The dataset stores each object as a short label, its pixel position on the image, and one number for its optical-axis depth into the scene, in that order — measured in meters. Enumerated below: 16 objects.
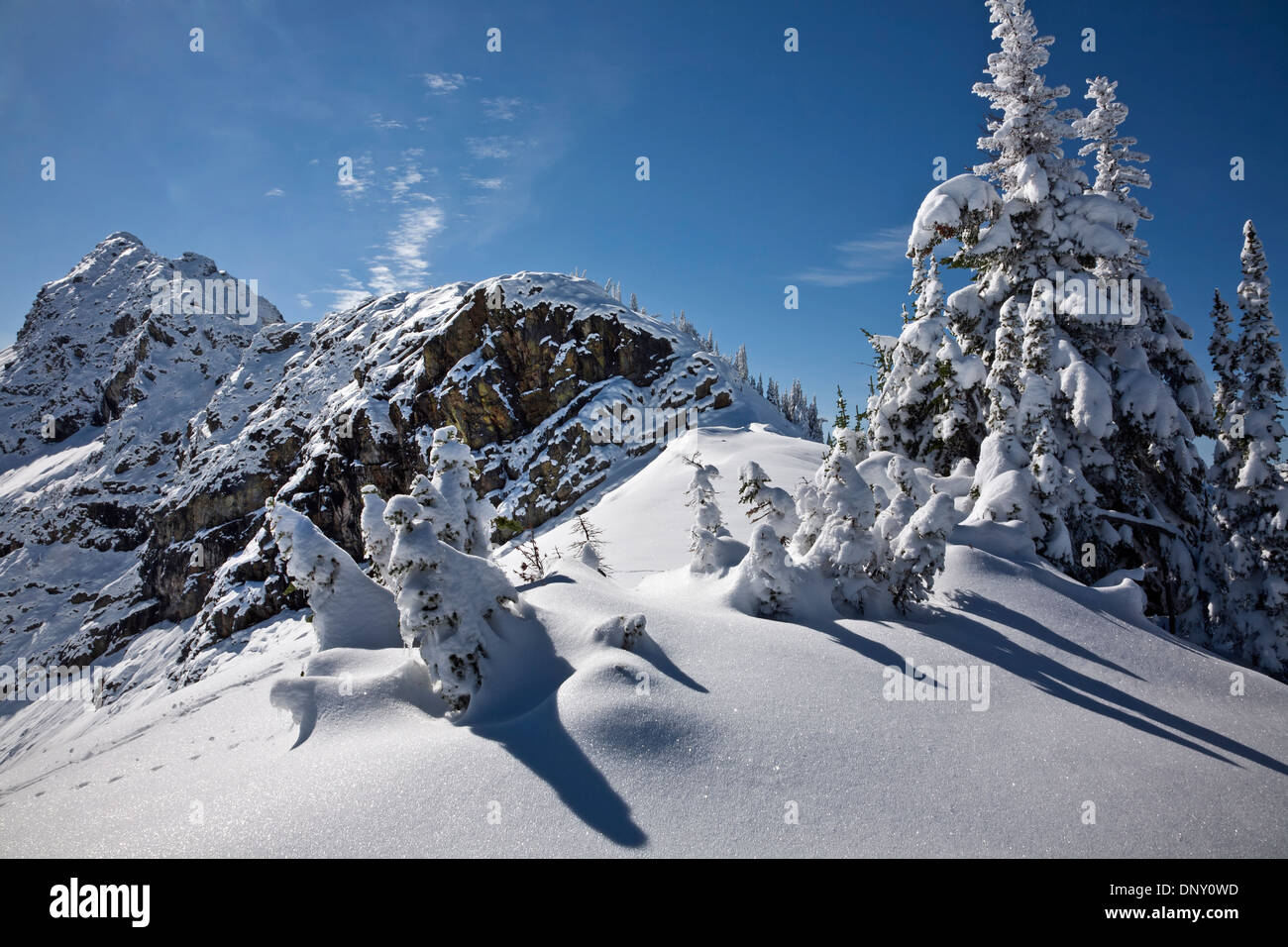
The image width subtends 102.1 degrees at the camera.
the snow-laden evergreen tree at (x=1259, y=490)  11.34
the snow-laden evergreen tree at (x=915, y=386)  11.45
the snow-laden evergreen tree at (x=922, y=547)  7.68
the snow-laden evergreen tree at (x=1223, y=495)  11.47
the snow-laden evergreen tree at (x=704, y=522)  9.58
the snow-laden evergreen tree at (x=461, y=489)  9.25
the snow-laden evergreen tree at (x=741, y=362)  117.44
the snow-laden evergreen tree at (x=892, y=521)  8.23
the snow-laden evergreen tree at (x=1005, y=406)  9.95
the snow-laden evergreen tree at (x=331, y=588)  7.07
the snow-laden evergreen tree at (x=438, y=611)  5.79
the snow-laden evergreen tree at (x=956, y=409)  11.38
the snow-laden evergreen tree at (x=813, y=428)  86.02
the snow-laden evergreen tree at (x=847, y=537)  8.10
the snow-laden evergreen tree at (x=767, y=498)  9.96
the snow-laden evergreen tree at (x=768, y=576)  7.90
